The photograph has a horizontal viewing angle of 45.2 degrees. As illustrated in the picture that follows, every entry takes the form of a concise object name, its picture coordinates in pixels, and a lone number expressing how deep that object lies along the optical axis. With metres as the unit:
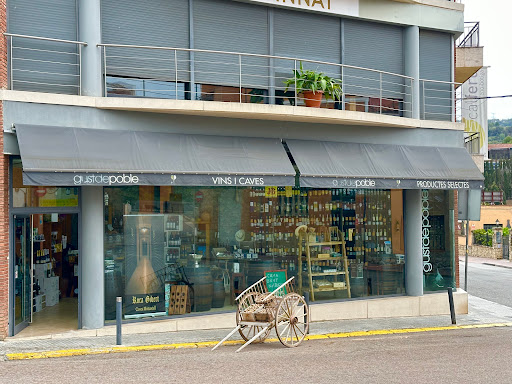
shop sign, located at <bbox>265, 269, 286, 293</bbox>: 15.36
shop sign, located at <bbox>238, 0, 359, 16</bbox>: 15.28
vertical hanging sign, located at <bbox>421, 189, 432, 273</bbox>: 17.20
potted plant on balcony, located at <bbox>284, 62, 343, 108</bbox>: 15.04
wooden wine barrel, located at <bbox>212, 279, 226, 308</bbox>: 14.62
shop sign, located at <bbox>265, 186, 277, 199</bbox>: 15.45
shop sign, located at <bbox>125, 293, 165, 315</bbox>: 13.54
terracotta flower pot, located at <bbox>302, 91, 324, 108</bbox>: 15.09
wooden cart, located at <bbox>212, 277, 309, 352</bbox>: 11.62
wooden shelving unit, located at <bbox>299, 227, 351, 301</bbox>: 15.95
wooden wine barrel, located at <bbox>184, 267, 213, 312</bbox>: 14.38
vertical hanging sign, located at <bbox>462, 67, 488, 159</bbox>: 27.20
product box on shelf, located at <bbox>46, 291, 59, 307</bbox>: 15.46
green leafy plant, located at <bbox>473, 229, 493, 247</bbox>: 43.57
